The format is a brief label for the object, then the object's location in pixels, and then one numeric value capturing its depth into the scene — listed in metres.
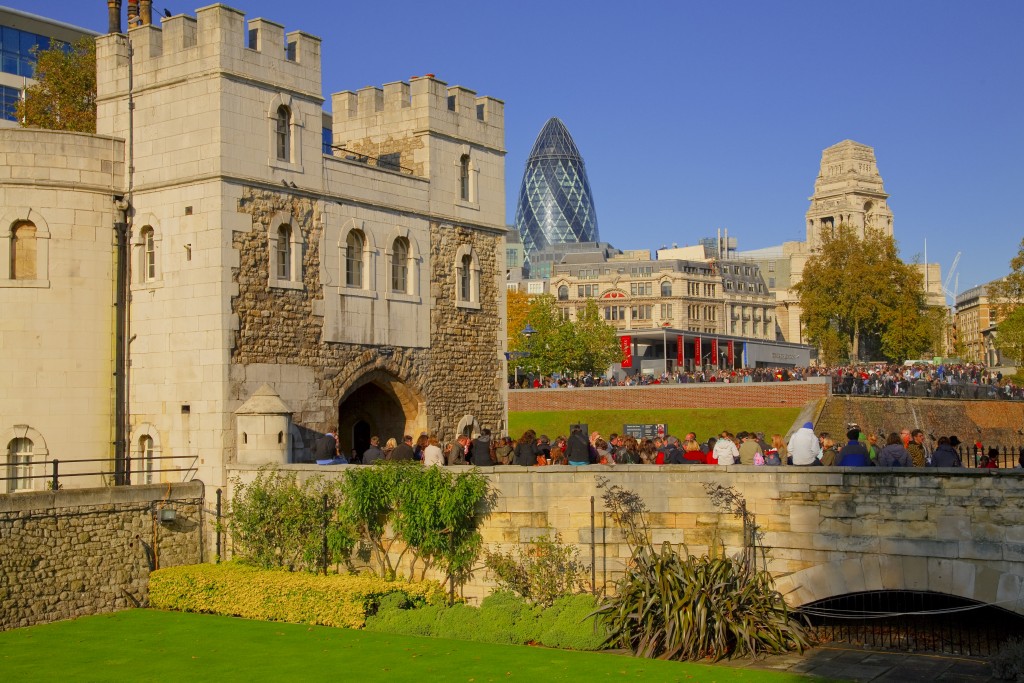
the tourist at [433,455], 24.39
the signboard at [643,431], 47.39
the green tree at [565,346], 80.25
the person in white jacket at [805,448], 20.78
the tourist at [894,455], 20.34
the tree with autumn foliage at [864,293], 79.19
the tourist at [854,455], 20.34
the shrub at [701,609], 18.94
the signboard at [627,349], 86.38
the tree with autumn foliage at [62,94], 39.91
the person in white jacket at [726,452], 22.17
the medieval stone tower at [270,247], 25.67
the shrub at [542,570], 21.69
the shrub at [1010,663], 16.58
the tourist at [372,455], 24.95
